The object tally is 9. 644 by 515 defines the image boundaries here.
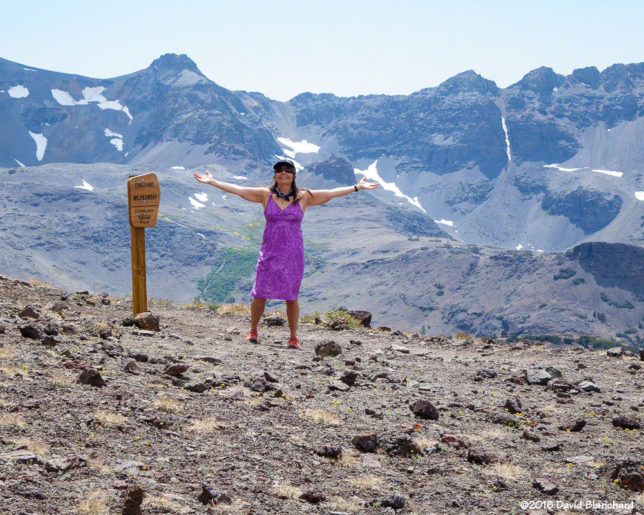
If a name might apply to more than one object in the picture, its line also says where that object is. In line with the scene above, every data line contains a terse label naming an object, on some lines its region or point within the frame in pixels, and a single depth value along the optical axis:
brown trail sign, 13.26
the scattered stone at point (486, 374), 11.00
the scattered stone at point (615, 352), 14.10
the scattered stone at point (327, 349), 11.93
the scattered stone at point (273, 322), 16.16
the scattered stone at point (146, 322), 12.30
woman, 12.12
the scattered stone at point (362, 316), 19.00
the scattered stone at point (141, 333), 11.66
